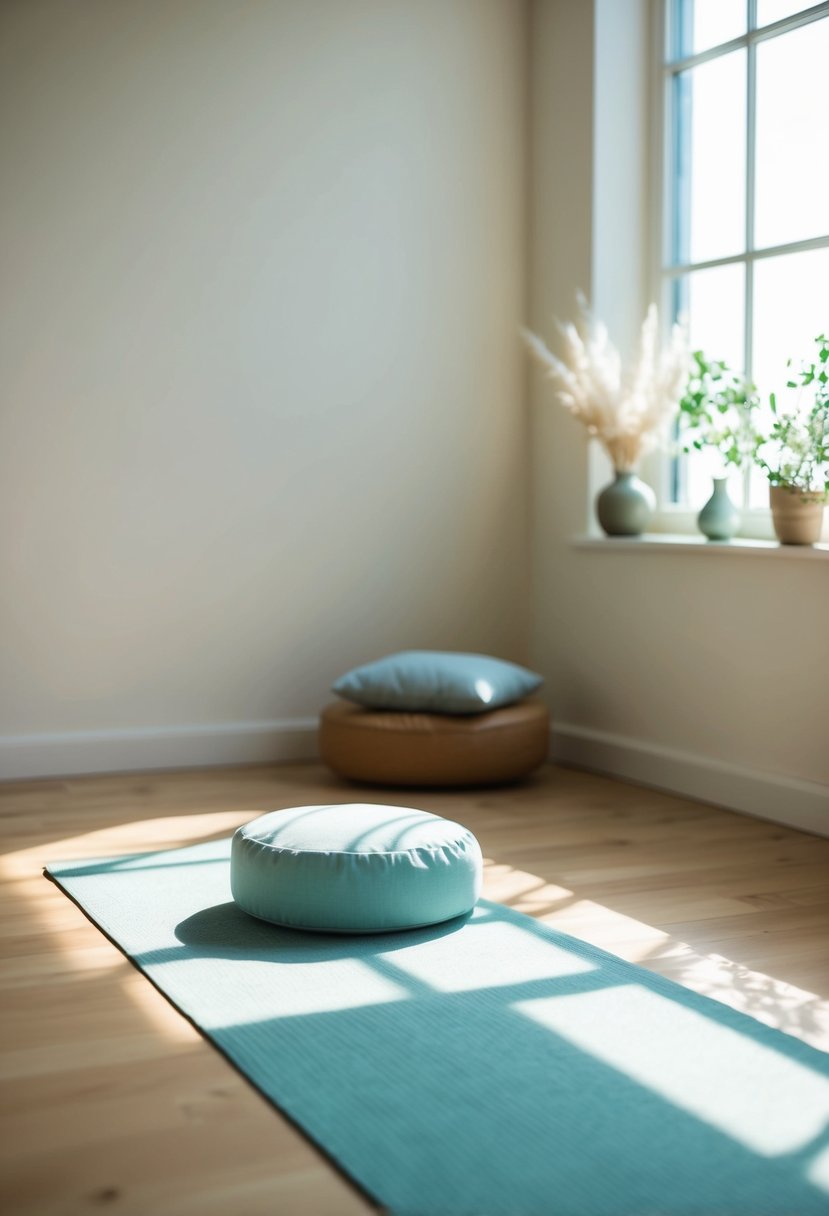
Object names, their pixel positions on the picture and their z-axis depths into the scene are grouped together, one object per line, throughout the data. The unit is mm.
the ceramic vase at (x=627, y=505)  4457
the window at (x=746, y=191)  3961
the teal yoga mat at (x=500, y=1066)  1734
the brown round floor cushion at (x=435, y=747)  4195
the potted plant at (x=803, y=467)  3725
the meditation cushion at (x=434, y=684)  4250
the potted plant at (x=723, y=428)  4059
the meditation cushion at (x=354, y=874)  2672
